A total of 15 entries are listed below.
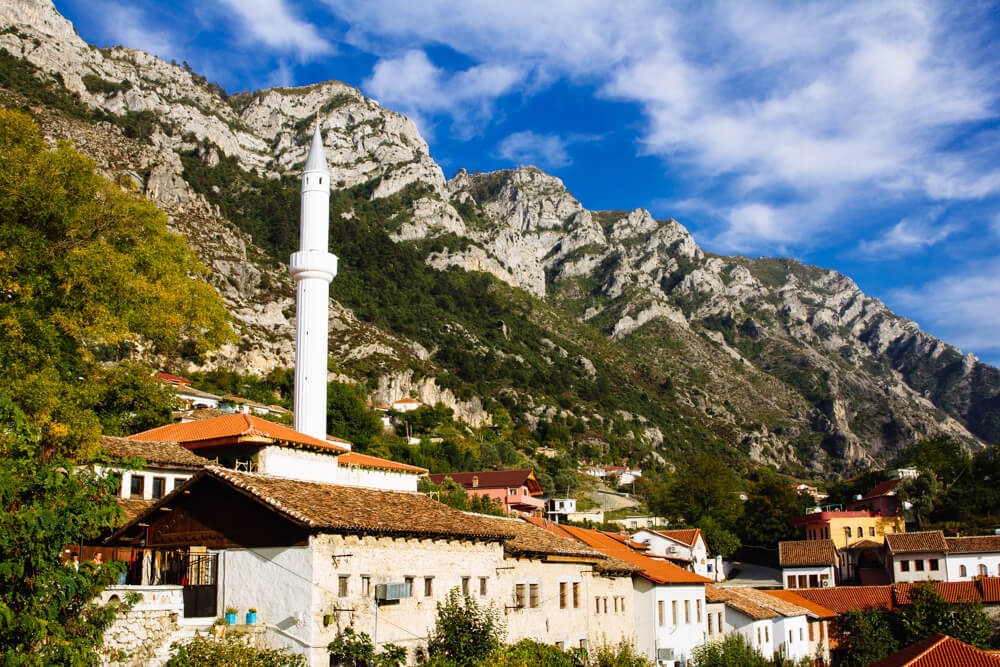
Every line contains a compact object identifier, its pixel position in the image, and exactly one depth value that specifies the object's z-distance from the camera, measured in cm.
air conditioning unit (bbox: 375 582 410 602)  2030
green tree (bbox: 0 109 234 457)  2188
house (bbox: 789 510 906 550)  7419
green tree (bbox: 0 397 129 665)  1348
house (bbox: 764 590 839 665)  4817
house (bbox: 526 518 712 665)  3516
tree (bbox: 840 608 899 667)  4825
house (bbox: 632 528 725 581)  6003
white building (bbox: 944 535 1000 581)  6100
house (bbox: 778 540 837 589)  6638
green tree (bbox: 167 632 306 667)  1681
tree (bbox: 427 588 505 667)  2191
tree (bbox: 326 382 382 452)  8462
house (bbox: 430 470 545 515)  7125
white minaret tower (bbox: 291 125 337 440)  3766
